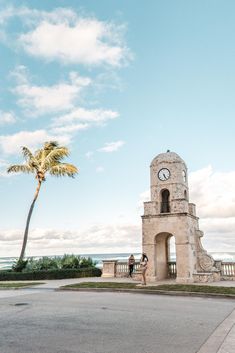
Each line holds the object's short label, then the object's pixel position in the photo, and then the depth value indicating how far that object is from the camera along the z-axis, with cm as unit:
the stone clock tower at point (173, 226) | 2053
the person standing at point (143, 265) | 1737
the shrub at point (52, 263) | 2477
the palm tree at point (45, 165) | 2784
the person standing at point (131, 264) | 2394
